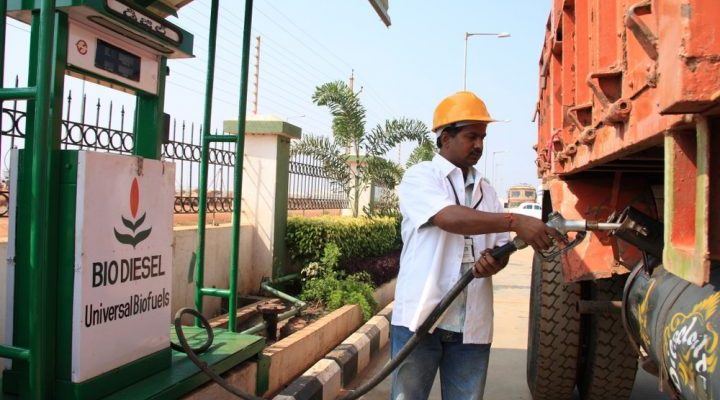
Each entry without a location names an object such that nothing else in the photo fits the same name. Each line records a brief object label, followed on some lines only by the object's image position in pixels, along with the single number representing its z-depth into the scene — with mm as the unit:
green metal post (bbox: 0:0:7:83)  2125
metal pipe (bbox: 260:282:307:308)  5762
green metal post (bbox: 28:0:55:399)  2016
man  2432
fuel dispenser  2064
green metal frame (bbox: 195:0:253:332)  3627
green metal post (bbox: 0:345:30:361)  2098
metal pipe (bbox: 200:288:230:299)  3672
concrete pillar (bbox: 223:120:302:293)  6281
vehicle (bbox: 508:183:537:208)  44581
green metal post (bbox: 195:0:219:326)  3637
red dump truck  1312
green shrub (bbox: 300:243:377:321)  6102
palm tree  8461
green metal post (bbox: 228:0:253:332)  3641
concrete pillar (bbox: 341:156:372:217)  9031
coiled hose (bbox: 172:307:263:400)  2775
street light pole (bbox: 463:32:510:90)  20375
